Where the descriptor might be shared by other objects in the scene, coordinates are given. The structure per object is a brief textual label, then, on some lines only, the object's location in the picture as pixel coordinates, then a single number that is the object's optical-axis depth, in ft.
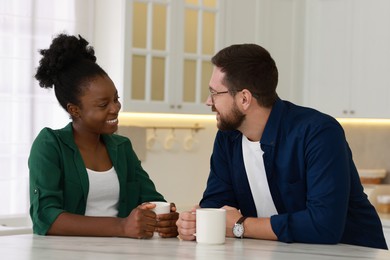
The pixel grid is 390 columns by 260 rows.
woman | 11.16
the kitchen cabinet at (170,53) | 20.13
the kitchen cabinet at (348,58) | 21.34
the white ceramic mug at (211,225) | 10.30
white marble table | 9.30
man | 10.88
